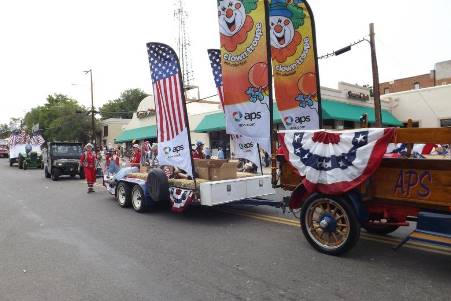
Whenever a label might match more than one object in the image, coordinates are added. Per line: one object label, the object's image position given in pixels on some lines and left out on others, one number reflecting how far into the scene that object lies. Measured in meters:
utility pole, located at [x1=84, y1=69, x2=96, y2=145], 41.96
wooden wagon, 4.68
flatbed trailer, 7.72
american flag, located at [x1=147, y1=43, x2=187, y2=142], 8.27
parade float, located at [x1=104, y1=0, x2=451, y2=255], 4.95
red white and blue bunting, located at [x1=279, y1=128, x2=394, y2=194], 5.05
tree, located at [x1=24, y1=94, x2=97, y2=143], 56.44
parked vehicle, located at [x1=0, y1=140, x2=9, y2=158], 54.58
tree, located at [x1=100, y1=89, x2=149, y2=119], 78.75
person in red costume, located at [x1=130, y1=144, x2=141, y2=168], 17.22
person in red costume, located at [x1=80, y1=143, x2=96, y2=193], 14.29
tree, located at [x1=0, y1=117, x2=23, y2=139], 128.66
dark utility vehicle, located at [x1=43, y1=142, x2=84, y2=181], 20.05
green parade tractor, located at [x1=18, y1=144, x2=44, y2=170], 29.89
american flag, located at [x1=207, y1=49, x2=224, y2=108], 11.51
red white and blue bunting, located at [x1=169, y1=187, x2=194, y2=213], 7.93
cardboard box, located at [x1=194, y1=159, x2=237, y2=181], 8.34
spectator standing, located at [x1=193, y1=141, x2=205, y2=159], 11.09
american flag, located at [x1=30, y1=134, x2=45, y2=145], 32.54
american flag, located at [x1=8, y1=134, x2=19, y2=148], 33.56
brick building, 46.22
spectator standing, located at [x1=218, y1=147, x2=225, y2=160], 22.92
